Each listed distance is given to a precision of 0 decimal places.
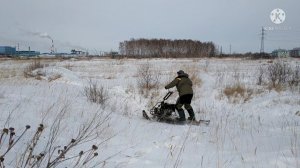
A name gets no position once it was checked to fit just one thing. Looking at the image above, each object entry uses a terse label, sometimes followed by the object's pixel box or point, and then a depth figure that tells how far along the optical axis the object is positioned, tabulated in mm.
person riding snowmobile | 9320
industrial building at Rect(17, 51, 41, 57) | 86688
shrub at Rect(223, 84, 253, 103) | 13148
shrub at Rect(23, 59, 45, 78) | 17188
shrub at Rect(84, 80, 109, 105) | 9922
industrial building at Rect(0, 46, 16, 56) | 78888
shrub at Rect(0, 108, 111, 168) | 3535
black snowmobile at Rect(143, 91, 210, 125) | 9117
